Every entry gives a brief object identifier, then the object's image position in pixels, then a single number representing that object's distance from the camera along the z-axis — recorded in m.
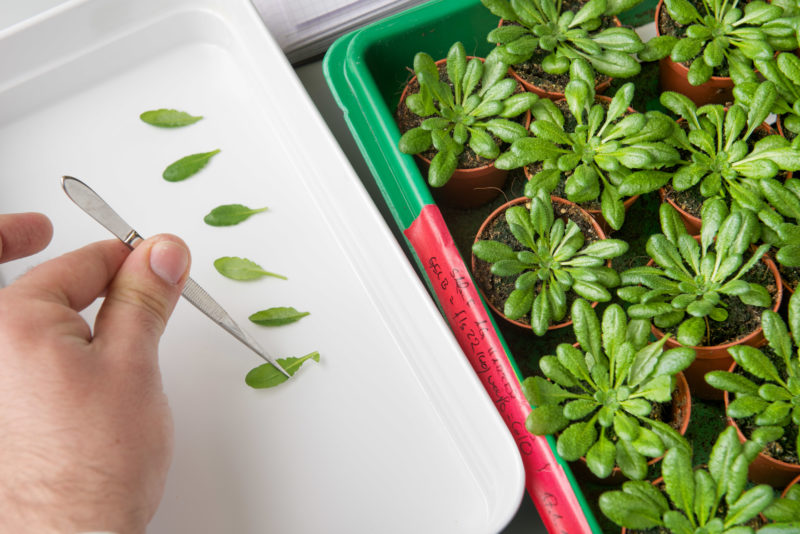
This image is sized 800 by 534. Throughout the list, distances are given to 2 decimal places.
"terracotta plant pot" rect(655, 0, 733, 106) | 0.57
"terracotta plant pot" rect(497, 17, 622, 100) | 0.57
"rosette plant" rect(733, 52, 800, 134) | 0.53
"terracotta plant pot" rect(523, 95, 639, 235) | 0.56
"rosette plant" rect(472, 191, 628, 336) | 0.52
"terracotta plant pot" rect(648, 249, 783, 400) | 0.53
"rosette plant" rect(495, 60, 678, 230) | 0.53
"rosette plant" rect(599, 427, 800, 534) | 0.48
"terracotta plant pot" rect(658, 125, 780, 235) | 0.55
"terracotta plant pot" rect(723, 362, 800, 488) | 0.51
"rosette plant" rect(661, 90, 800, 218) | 0.52
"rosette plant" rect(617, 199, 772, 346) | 0.51
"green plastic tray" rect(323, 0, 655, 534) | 0.52
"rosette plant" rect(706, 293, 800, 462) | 0.50
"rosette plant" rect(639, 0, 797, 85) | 0.54
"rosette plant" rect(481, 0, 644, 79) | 0.55
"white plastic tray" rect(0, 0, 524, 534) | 0.53
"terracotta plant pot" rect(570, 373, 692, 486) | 0.52
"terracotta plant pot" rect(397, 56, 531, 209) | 0.56
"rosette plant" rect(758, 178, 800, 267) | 0.51
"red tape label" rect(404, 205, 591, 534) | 0.52
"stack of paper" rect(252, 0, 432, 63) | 0.62
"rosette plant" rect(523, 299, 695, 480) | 0.50
